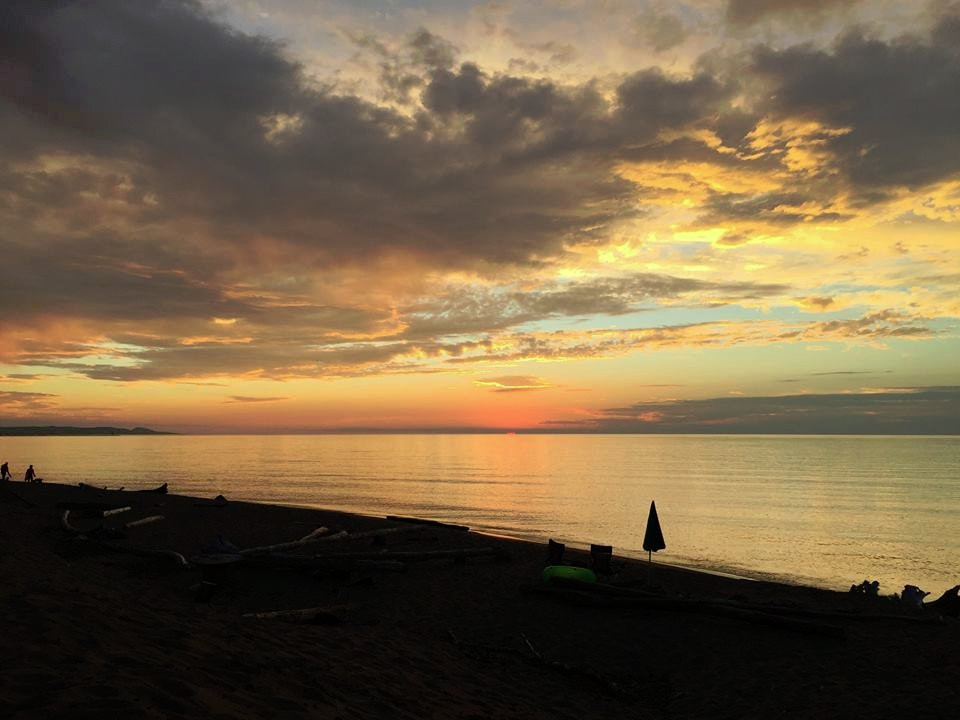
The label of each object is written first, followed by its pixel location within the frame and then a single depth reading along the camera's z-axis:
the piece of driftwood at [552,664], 12.16
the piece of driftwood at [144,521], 29.34
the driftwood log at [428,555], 20.91
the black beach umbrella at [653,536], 19.09
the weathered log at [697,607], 14.79
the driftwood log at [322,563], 20.00
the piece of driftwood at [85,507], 33.22
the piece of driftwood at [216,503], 40.34
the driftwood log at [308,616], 13.56
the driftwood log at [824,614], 15.69
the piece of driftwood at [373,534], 25.38
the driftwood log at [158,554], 19.57
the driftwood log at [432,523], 33.22
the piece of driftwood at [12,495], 34.02
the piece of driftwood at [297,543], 20.82
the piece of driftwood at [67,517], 26.06
